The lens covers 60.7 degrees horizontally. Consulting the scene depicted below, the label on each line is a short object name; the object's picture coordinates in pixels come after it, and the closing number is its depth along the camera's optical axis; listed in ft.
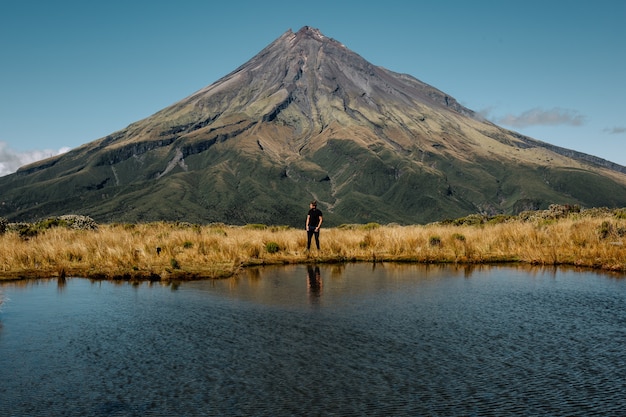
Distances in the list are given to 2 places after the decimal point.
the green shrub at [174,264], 67.21
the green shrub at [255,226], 132.87
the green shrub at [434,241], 87.97
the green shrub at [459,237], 88.89
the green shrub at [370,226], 126.19
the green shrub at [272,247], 84.07
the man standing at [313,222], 81.66
